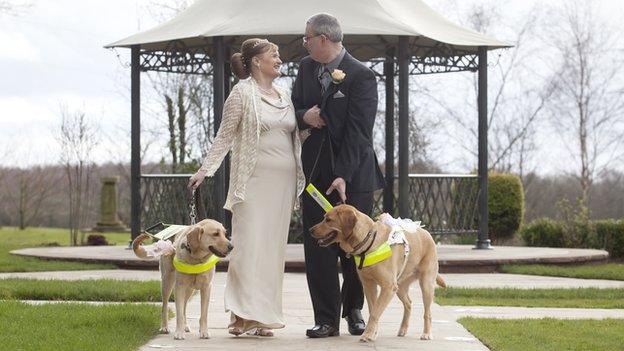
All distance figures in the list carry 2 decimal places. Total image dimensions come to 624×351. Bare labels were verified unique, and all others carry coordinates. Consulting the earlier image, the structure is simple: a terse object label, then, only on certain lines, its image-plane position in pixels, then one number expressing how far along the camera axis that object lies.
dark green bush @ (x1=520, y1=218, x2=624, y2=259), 20.28
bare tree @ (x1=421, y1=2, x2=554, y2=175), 34.25
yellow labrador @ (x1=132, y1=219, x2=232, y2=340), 8.28
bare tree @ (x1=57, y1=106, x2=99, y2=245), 23.20
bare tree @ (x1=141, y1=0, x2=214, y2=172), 23.91
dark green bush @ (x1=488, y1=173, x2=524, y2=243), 23.22
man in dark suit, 8.66
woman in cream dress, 8.71
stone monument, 30.27
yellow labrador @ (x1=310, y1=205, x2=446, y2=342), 8.16
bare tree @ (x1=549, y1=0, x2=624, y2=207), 35.78
